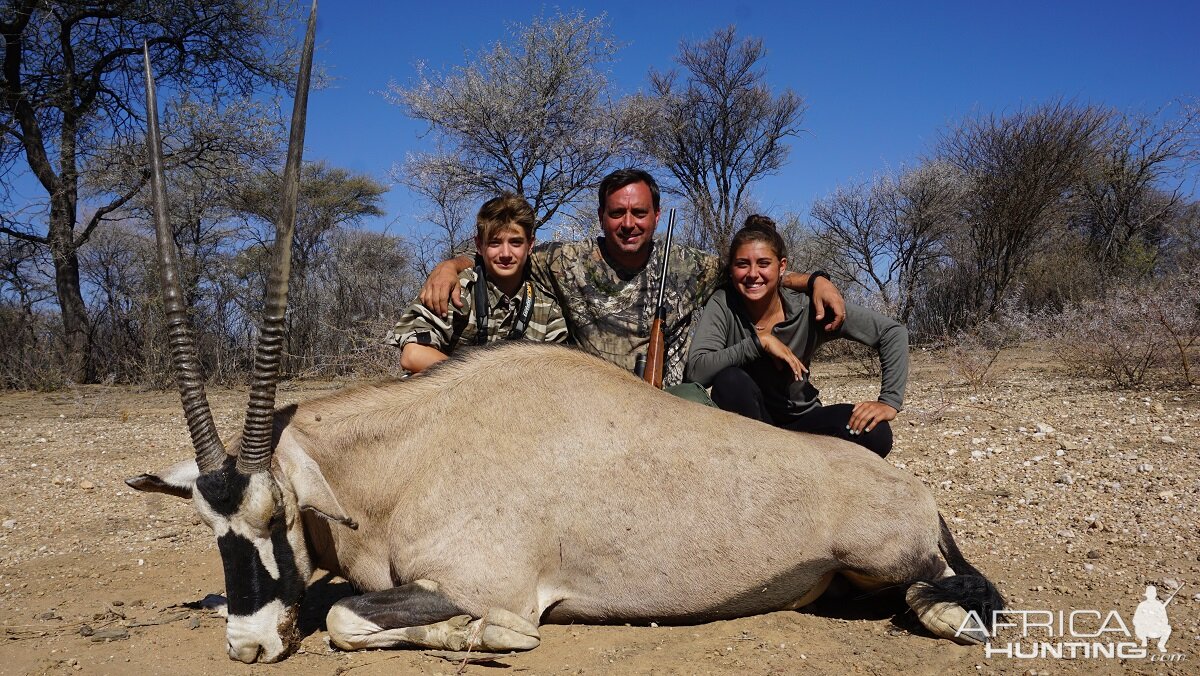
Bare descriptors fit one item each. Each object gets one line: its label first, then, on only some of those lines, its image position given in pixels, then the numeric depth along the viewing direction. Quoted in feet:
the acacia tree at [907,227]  77.36
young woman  15.60
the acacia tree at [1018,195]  66.85
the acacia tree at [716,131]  87.51
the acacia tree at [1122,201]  84.74
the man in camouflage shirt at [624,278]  18.01
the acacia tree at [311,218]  55.98
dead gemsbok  11.43
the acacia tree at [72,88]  50.26
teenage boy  16.39
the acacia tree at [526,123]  66.62
